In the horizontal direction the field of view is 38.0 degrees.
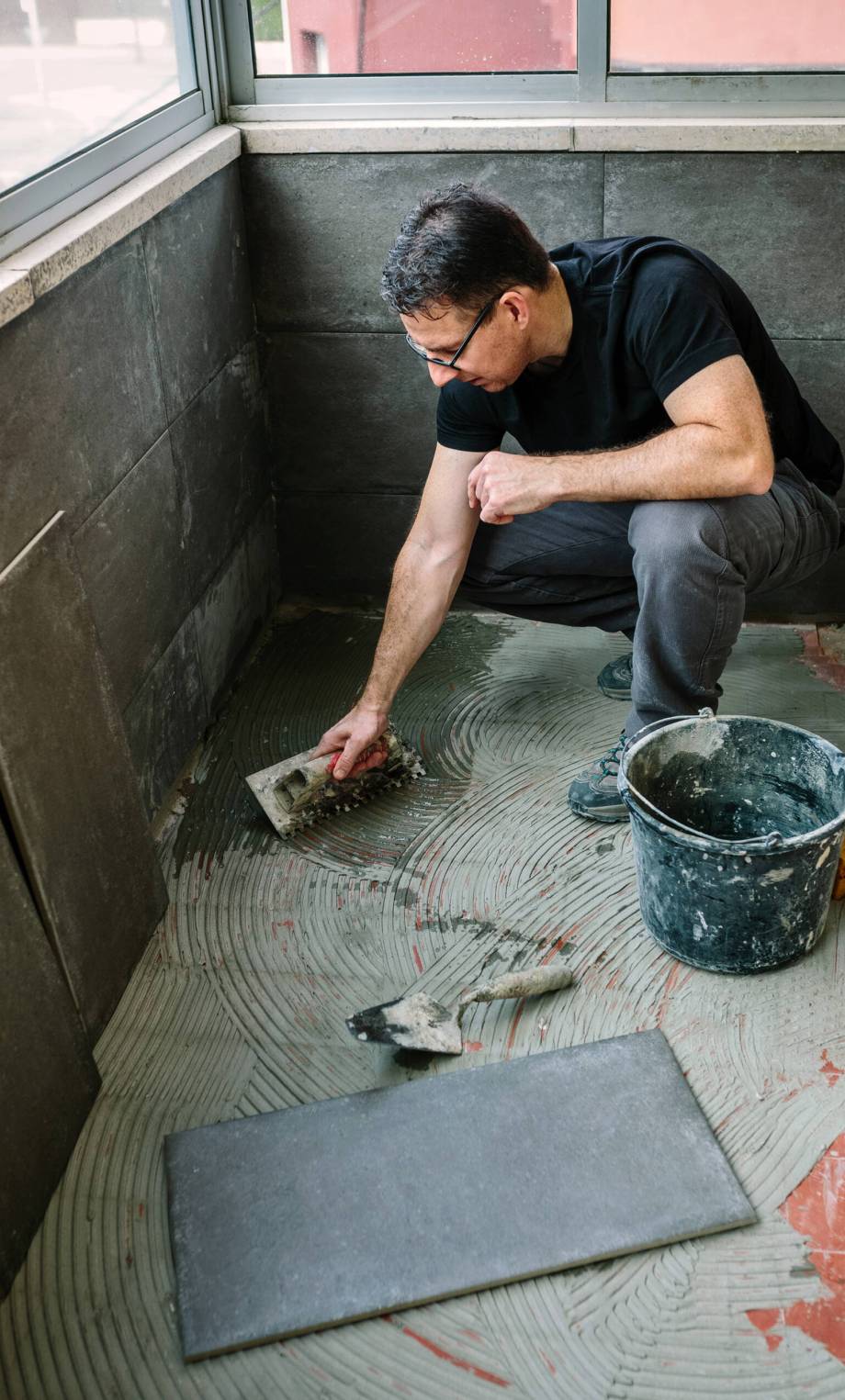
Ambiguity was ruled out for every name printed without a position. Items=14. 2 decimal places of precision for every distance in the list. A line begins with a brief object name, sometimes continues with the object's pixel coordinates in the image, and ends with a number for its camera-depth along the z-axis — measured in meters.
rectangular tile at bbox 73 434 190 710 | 2.14
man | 2.04
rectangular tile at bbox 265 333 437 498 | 2.95
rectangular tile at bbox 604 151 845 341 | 2.63
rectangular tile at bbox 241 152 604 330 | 2.71
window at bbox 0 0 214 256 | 1.92
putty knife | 1.87
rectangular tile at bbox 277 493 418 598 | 3.12
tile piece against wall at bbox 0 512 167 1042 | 1.72
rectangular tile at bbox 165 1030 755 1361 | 1.56
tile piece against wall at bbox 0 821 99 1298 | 1.59
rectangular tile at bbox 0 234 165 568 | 1.82
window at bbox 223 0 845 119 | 2.64
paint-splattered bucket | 1.87
